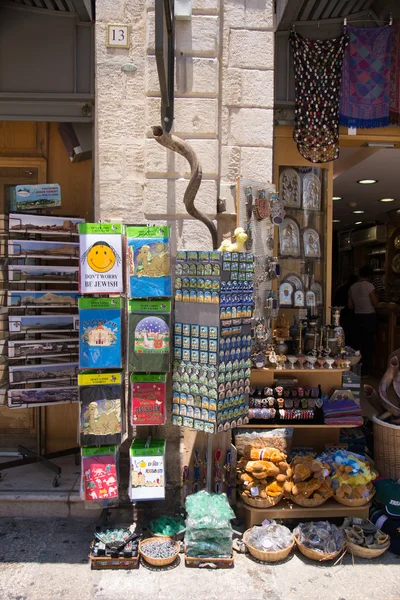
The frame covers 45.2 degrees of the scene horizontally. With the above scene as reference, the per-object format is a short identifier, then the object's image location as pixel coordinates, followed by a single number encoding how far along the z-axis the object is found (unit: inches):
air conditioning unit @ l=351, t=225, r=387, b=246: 443.5
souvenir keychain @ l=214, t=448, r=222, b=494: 150.3
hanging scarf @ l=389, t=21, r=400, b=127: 180.3
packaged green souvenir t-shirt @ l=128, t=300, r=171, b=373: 130.6
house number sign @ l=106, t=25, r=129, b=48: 150.5
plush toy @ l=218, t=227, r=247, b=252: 138.3
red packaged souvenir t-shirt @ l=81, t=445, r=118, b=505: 130.6
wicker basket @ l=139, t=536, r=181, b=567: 126.6
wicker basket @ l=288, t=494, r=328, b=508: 141.6
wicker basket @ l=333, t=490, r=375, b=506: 143.7
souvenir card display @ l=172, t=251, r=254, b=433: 127.3
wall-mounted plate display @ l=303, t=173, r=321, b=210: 196.7
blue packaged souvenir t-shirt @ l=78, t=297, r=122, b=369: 129.7
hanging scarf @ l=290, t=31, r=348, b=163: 178.5
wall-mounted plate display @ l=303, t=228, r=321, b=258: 198.1
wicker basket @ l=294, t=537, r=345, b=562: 128.9
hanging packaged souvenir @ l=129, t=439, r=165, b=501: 131.0
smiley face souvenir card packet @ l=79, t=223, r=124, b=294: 128.4
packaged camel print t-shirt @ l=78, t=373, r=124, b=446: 130.8
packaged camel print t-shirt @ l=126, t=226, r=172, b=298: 128.9
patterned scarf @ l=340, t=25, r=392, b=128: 179.3
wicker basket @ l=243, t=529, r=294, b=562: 129.3
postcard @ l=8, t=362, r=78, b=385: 158.1
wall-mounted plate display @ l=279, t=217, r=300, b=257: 194.2
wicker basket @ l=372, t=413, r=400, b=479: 167.2
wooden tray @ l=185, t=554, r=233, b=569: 128.5
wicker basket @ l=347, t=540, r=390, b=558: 130.8
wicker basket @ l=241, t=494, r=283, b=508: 141.3
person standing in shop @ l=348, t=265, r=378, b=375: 331.9
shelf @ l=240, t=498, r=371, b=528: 142.7
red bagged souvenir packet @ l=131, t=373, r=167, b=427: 133.8
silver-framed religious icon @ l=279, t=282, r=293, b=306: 192.4
